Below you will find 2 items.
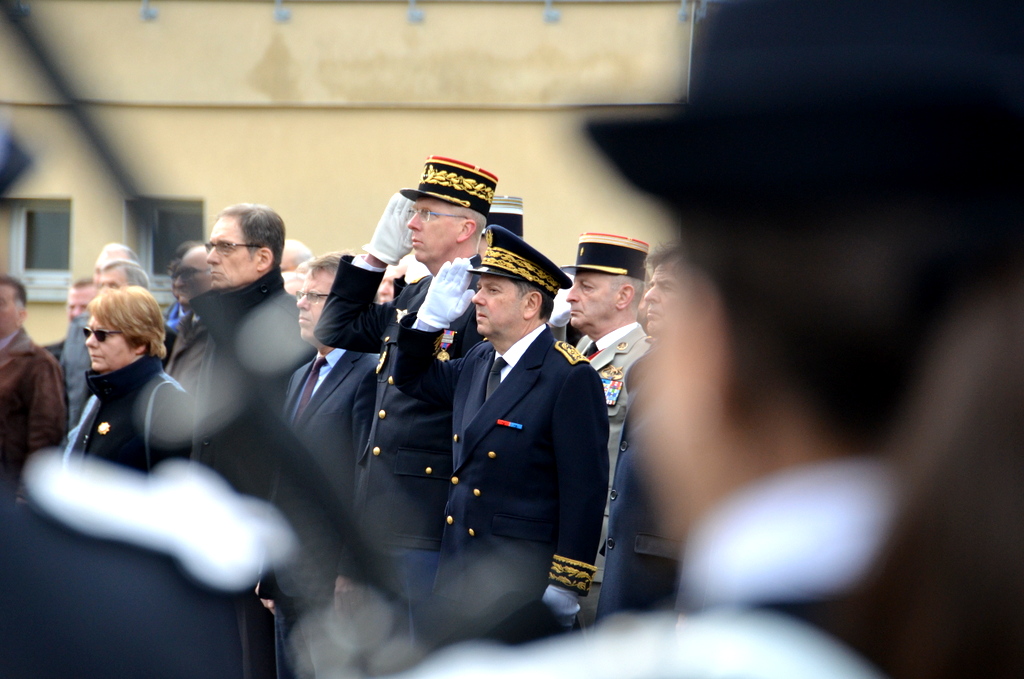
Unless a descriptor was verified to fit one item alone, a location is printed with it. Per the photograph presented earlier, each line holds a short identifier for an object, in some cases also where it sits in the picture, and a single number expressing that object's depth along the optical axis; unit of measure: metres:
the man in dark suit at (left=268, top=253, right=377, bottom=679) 8.94
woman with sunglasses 7.23
